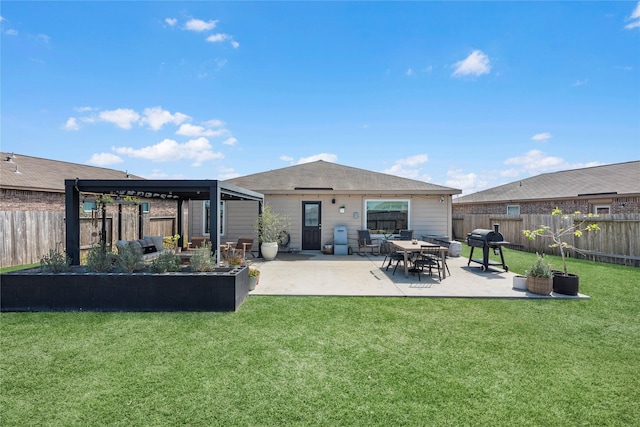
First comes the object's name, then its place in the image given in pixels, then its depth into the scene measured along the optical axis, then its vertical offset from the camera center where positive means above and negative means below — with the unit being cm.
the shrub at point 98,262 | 505 -73
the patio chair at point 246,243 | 1052 -93
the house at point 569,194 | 1307 +114
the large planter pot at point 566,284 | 563 -128
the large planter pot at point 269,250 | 977 -106
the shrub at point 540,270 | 571 -103
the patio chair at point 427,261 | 716 -106
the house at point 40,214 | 841 +12
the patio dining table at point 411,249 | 716 -79
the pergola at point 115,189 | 558 +54
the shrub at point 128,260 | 495 -69
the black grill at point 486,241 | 771 -65
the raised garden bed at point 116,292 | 471 -115
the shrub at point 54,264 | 491 -74
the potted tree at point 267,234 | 970 -56
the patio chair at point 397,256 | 793 -105
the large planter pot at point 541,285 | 566 -130
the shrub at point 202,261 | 507 -73
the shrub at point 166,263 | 496 -76
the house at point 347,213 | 1179 +13
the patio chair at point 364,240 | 1105 -85
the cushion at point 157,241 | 964 -76
